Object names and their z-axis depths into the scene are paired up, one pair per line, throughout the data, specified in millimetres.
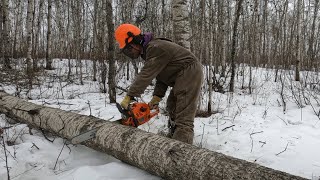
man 3097
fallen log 2010
